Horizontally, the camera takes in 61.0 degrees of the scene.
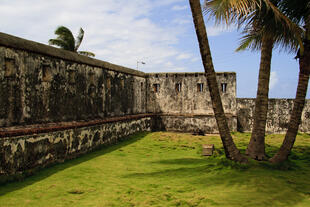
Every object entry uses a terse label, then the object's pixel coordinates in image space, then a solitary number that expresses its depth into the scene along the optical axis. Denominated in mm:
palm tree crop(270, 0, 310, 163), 6898
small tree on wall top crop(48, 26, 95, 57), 23312
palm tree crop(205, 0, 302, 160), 6088
